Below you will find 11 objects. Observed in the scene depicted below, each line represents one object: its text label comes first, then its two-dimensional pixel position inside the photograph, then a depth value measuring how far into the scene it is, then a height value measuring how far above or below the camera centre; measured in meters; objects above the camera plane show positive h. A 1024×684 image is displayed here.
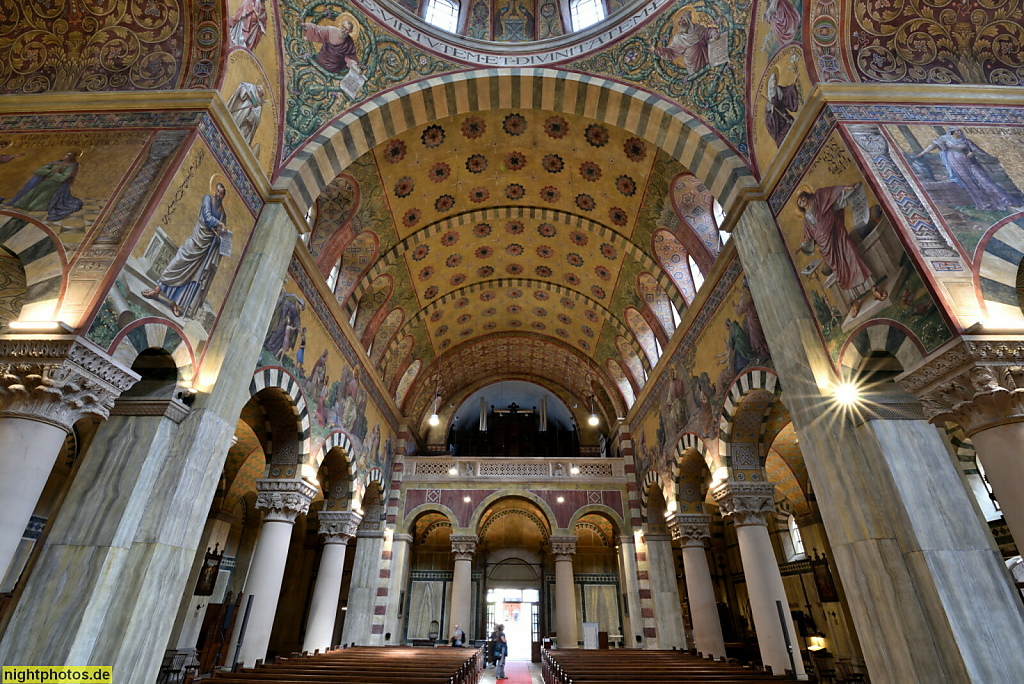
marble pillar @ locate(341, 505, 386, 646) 13.52 +1.17
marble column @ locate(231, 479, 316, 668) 8.64 +1.18
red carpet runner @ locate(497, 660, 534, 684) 11.88 -0.97
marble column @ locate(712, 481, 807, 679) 8.30 +0.99
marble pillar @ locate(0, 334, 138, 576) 4.34 +1.78
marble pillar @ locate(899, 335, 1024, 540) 4.25 +1.79
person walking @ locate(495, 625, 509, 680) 12.83 -0.49
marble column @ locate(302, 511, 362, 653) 11.39 +1.10
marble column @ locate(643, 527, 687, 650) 13.18 +0.92
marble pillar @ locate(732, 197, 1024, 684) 4.35 +0.74
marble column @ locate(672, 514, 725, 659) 11.15 +0.96
